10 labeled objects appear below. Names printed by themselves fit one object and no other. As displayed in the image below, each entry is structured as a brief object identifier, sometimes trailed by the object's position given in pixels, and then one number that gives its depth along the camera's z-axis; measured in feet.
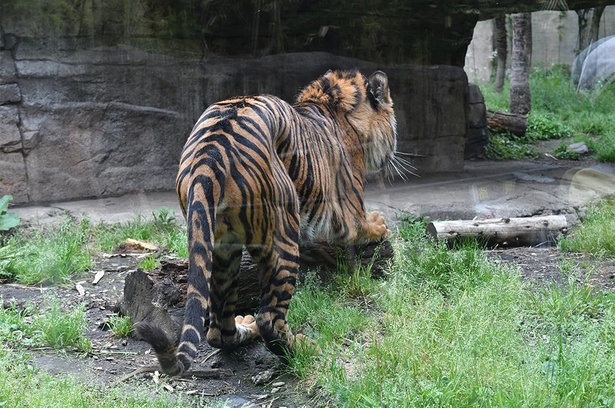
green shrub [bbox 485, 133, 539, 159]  62.85
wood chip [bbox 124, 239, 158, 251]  45.20
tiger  26.91
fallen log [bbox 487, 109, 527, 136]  60.49
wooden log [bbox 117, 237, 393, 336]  33.45
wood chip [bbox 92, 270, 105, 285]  40.42
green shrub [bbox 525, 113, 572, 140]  55.16
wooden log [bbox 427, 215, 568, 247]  45.29
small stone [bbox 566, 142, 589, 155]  54.65
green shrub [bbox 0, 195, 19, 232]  46.84
